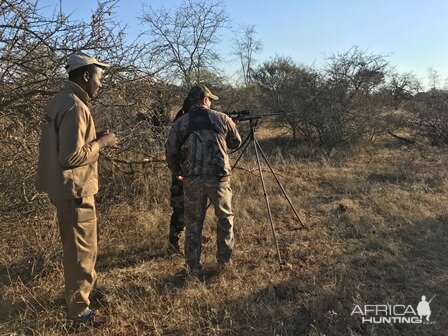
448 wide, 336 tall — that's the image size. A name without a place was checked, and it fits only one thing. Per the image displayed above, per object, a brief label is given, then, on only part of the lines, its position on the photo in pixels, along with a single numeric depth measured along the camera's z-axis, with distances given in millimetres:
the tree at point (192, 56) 12031
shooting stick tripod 4443
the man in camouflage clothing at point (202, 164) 4098
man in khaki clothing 3111
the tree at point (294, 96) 11828
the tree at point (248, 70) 16397
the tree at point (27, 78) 4012
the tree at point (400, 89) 14788
